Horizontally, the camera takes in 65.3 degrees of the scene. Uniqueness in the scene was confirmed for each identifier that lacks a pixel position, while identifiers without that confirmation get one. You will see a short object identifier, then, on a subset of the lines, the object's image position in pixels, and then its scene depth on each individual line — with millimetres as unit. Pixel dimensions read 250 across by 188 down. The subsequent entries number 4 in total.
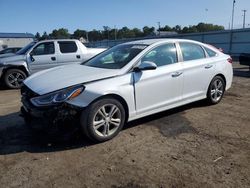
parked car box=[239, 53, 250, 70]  8646
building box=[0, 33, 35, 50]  31223
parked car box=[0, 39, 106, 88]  6674
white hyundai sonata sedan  2891
